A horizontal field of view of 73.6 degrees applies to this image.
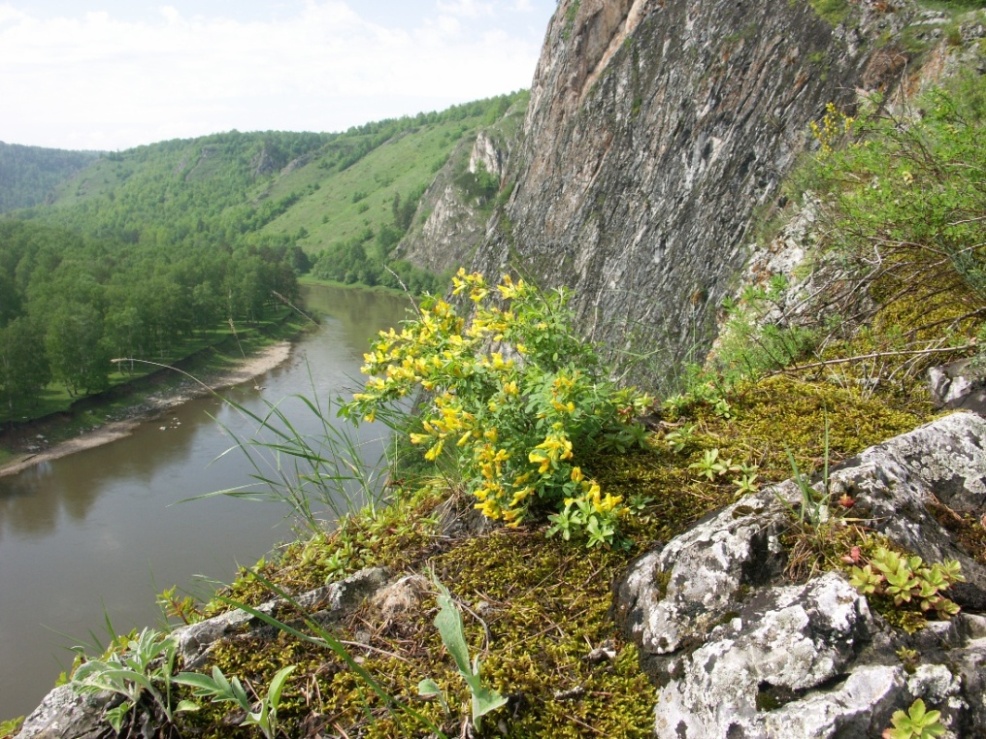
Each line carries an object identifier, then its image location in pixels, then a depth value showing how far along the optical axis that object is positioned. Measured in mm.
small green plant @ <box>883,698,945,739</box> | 1409
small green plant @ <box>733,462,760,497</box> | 2418
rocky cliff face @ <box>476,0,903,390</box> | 23047
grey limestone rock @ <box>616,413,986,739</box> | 1564
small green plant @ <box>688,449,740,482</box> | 2613
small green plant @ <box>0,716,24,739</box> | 2023
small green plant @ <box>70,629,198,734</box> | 1835
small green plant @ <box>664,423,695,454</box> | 2906
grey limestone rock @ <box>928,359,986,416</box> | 3043
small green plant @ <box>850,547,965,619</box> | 1720
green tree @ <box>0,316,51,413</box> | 47438
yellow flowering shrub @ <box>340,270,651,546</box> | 2457
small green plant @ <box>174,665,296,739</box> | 1770
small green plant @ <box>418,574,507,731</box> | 1686
